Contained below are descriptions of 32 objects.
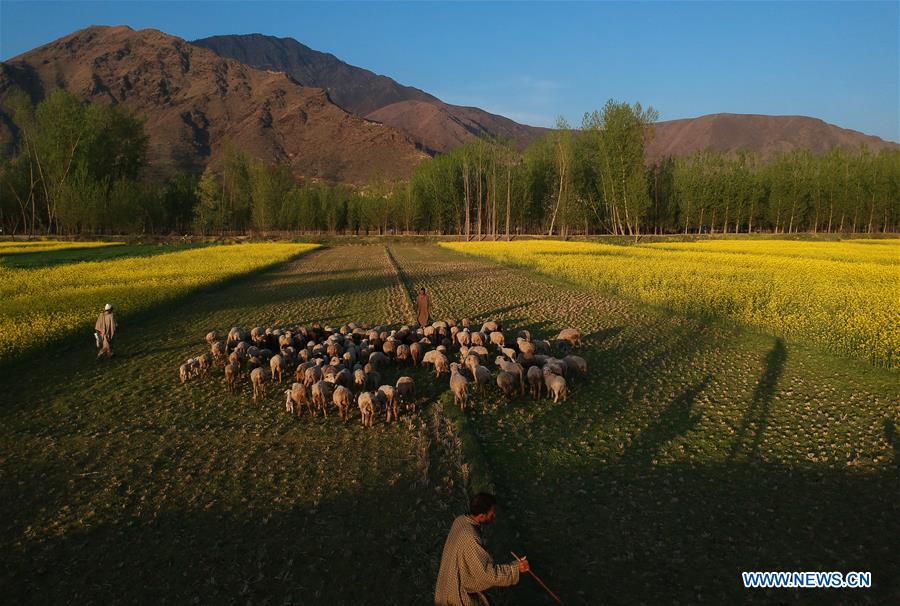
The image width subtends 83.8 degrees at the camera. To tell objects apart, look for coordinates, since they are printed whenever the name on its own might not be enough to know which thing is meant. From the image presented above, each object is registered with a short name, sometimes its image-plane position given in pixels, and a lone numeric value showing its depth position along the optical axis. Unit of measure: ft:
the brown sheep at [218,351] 40.86
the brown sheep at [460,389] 31.45
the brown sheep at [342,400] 30.25
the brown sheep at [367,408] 29.25
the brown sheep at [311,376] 33.24
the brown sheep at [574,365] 35.65
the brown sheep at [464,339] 43.73
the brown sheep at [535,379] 33.32
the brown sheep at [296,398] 30.58
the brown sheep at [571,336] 43.96
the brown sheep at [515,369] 33.78
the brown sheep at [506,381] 32.96
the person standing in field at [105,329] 42.54
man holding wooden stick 13.17
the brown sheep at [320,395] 30.71
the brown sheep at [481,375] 33.71
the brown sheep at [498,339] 43.70
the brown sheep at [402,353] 39.58
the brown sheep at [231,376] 35.73
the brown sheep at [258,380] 34.14
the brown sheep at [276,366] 37.09
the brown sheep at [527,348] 39.09
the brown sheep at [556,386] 32.22
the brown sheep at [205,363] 37.93
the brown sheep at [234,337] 43.24
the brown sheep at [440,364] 37.14
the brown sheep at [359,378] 32.94
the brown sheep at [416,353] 39.63
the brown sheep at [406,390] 32.27
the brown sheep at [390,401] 30.07
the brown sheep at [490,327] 46.60
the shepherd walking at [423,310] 50.24
